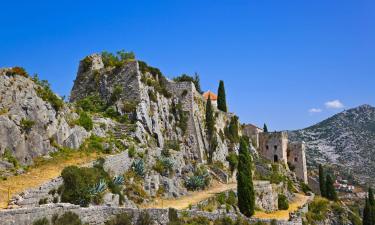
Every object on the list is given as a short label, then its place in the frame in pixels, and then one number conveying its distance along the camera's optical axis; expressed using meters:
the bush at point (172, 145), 40.08
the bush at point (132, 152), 30.20
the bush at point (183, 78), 54.09
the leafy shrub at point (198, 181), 35.38
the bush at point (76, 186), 21.05
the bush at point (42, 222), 15.66
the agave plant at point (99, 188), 21.98
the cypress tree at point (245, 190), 33.09
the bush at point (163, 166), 32.22
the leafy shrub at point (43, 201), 19.19
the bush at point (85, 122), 31.55
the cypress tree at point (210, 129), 46.22
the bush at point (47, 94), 27.83
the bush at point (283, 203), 42.88
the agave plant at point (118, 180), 25.84
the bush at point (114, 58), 44.81
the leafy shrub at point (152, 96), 41.85
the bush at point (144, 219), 20.62
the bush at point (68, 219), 16.54
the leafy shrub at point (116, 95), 41.09
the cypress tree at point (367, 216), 52.93
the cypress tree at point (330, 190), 63.35
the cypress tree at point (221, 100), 59.06
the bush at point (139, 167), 29.67
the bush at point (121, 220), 19.33
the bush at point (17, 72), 26.00
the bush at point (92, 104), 40.03
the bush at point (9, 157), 22.73
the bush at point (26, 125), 24.48
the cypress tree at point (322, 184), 64.38
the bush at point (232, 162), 47.69
